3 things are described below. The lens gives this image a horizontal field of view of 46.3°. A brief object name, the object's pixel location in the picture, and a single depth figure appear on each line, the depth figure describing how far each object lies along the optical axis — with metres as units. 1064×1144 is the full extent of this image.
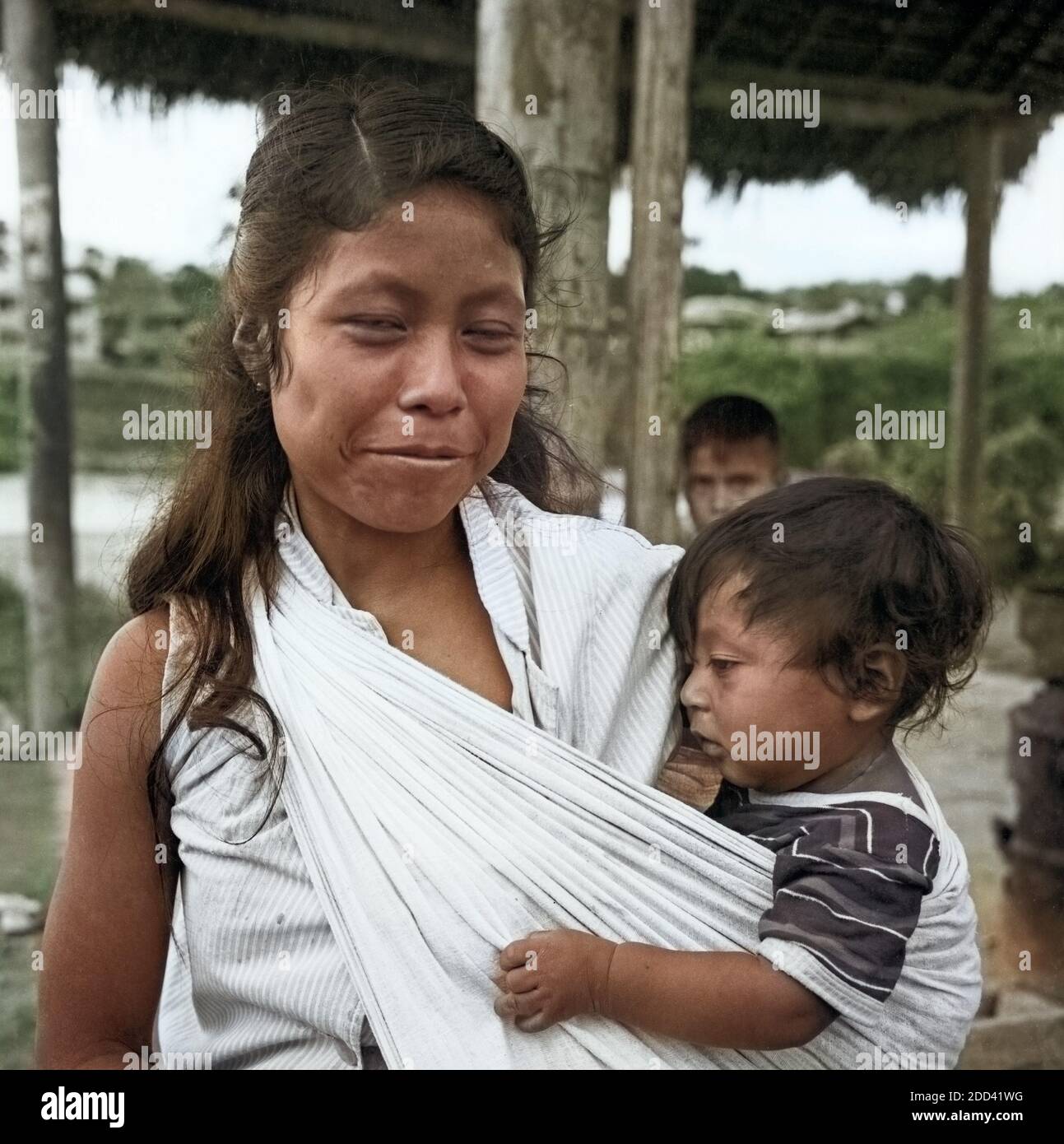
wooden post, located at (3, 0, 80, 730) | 2.85
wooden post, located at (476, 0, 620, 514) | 2.03
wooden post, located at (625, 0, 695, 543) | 2.10
